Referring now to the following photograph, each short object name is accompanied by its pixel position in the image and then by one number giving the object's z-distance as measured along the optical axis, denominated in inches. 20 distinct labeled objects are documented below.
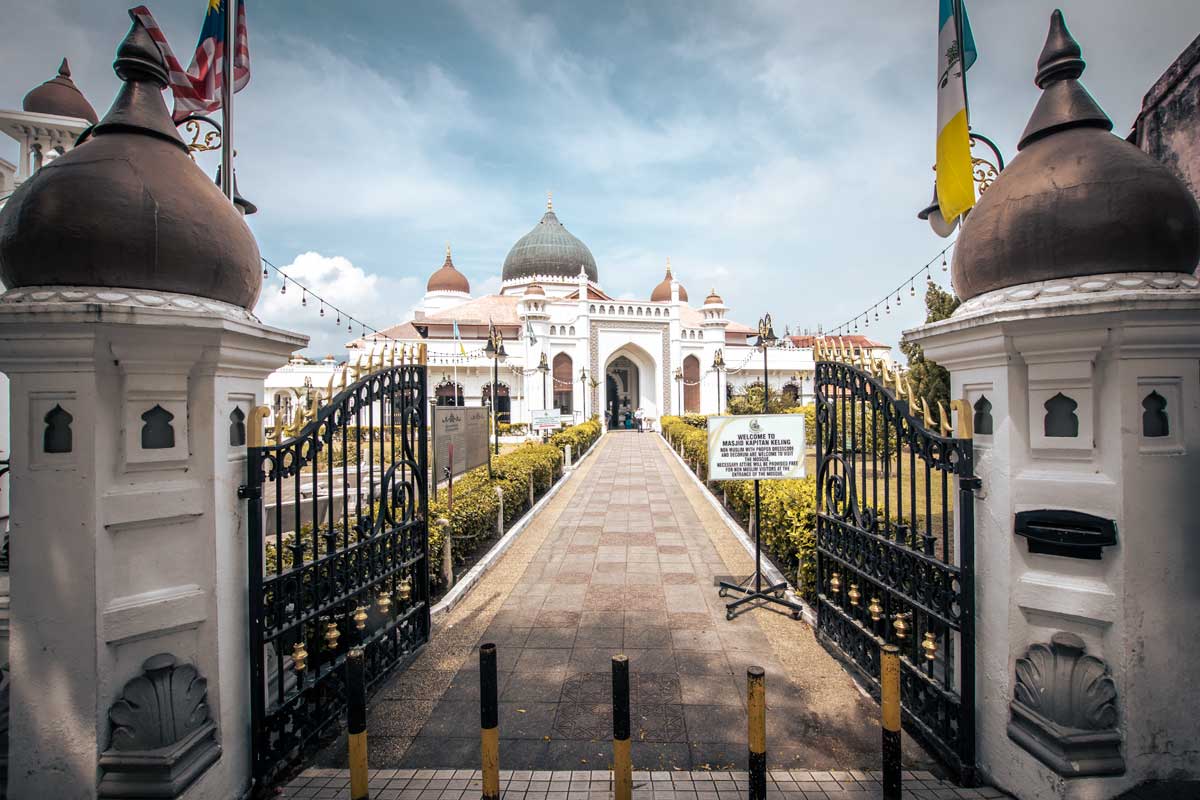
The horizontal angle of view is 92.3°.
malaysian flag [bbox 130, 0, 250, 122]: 206.7
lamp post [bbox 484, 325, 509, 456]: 663.7
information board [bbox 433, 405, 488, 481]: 310.8
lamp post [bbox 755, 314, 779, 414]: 642.8
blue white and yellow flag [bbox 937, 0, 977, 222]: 173.3
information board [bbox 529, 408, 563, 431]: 753.6
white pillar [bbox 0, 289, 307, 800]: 102.4
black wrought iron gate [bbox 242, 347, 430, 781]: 127.5
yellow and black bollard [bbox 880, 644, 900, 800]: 101.7
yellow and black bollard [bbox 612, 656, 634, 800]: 97.9
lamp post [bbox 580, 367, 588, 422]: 1383.7
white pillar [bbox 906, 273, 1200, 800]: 105.0
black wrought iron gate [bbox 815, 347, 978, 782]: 126.0
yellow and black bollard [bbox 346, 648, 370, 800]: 101.4
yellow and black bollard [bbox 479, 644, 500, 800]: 101.3
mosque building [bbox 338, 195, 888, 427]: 1440.7
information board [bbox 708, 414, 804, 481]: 234.2
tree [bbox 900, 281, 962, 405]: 645.3
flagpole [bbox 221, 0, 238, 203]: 188.7
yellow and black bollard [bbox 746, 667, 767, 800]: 97.8
